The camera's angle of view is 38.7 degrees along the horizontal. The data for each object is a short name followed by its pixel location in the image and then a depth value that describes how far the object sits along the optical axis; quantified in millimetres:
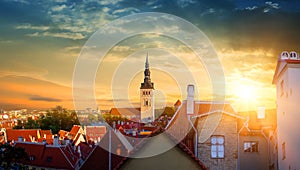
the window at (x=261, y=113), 25219
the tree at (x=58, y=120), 90925
